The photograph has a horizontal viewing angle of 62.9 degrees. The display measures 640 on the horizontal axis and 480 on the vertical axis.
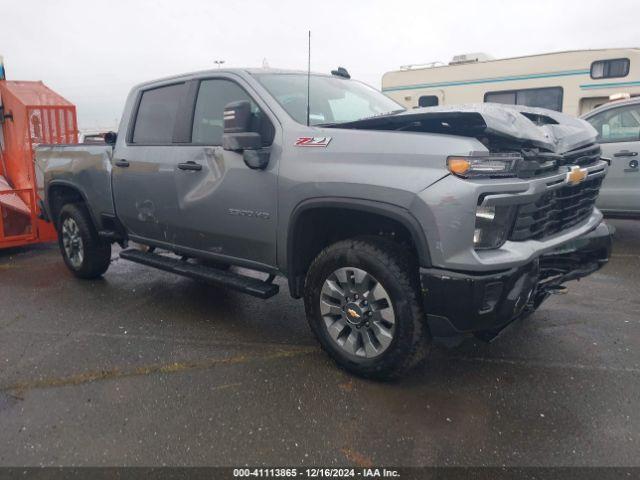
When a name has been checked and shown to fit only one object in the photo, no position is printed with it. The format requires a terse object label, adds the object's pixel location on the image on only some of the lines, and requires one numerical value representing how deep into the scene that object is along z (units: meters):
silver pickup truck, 2.64
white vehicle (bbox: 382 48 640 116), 8.67
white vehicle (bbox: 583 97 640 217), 6.04
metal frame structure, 6.76
